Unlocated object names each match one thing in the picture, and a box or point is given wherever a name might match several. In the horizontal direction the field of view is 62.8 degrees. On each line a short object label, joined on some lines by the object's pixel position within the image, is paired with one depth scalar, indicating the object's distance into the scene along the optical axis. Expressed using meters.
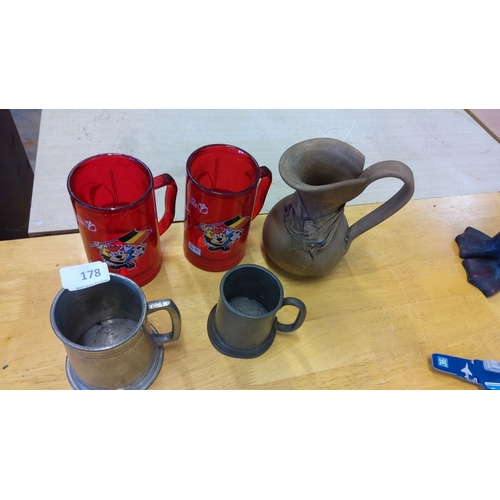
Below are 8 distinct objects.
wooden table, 0.58
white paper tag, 0.48
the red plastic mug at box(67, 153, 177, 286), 0.54
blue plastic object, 0.60
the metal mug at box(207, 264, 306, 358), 0.54
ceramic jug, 0.53
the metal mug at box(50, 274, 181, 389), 0.48
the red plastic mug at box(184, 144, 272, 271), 0.58
